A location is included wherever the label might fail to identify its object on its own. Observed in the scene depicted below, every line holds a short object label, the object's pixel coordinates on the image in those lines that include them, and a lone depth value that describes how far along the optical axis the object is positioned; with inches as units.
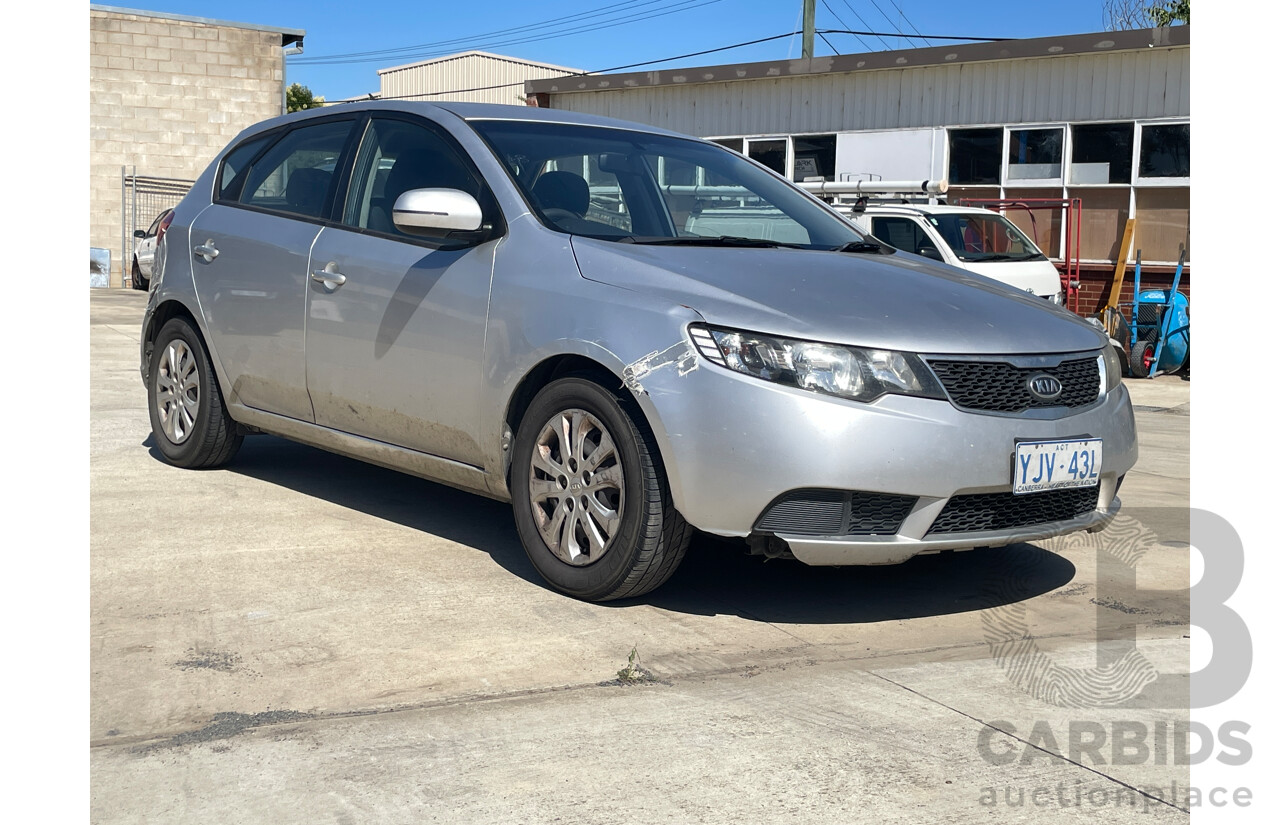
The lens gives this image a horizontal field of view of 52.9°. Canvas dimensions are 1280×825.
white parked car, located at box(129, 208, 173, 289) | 838.5
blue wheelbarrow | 557.9
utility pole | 998.4
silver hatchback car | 150.6
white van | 490.0
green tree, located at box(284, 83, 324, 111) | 2444.3
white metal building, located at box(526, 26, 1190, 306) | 619.8
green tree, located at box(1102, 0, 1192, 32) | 1316.4
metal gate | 969.5
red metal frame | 612.0
